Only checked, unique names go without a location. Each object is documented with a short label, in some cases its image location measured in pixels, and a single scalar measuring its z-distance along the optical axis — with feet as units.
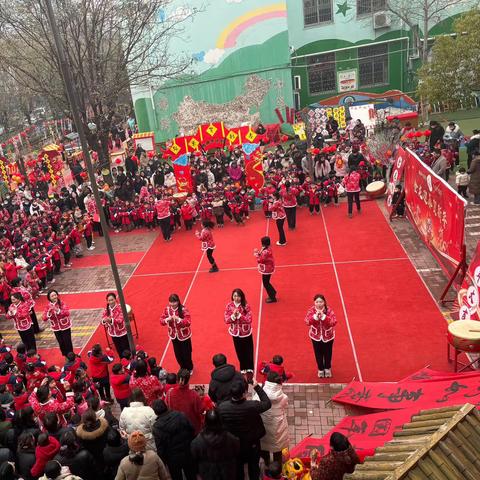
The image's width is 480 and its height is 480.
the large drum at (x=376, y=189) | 52.70
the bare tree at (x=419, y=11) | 84.28
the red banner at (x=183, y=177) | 57.00
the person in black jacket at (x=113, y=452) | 16.51
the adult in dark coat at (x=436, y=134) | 58.75
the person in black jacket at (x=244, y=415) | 16.53
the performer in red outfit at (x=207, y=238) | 38.45
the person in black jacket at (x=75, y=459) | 16.24
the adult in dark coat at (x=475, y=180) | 43.34
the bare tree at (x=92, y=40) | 57.88
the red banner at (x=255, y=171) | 55.72
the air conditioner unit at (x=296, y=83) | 95.35
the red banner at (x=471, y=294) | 25.26
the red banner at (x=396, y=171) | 46.19
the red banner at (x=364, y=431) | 17.49
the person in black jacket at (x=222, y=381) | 18.35
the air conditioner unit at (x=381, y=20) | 88.22
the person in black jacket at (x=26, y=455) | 17.46
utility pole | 20.33
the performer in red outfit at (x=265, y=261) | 31.99
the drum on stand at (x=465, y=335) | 21.66
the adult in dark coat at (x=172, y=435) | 16.52
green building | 89.10
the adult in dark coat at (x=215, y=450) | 15.08
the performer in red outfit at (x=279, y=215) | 43.27
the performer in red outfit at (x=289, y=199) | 45.29
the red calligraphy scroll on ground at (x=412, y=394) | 18.34
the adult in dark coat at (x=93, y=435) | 17.28
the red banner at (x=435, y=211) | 30.07
